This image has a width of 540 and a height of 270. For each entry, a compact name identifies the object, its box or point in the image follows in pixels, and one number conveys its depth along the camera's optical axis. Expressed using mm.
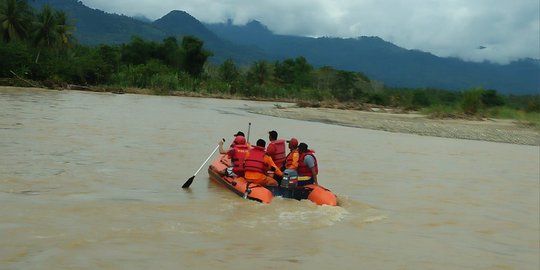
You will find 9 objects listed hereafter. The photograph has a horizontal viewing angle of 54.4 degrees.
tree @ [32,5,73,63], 51969
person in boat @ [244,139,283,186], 9242
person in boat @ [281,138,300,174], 9523
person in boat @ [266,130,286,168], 9741
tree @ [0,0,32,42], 49500
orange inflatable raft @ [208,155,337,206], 8820
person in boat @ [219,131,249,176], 9766
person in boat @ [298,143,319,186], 9421
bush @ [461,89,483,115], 43531
